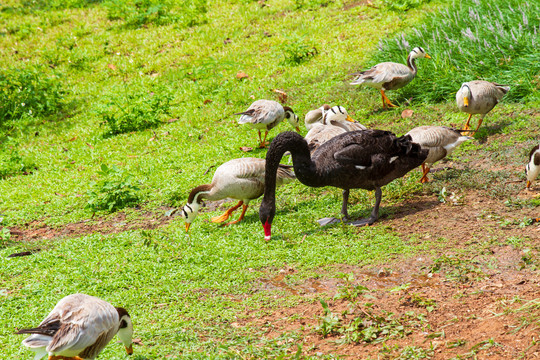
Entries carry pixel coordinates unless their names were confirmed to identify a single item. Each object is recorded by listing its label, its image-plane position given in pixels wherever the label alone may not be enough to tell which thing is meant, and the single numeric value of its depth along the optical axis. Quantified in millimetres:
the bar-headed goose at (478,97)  17656
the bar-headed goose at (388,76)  20687
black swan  13594
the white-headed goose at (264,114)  19641
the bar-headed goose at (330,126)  17166
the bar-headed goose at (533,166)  13680
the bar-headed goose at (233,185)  15094
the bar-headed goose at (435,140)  15453
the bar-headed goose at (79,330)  8750
